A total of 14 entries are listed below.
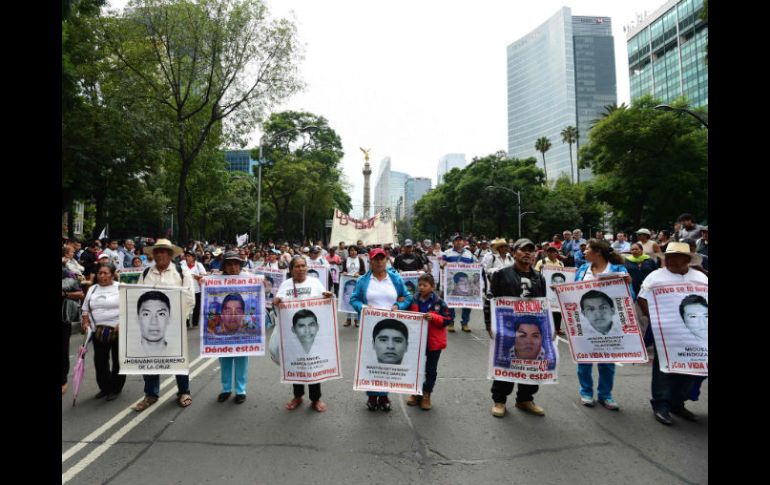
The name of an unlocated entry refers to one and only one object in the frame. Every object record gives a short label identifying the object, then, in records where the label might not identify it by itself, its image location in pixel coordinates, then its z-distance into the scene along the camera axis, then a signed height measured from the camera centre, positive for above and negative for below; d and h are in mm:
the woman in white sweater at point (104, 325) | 5242 -759
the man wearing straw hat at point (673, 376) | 4562 -1248
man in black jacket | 4797 -345
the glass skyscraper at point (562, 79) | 150250 +61011
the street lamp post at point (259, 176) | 25102 +4830
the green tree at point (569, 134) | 80062 +21715
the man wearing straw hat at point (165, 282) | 5160 -266
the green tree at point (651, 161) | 30625 +6536
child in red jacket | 4961 -759
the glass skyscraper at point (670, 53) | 91625 +45737
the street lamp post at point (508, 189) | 44819 +6828
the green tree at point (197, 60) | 18062 +8561
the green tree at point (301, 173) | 36781 +7390
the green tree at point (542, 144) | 78344 +19406
